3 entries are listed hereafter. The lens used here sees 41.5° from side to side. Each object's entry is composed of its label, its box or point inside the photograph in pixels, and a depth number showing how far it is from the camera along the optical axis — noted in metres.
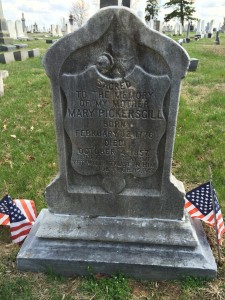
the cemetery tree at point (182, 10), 38.97
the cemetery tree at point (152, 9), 43.97
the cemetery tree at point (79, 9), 35.31
